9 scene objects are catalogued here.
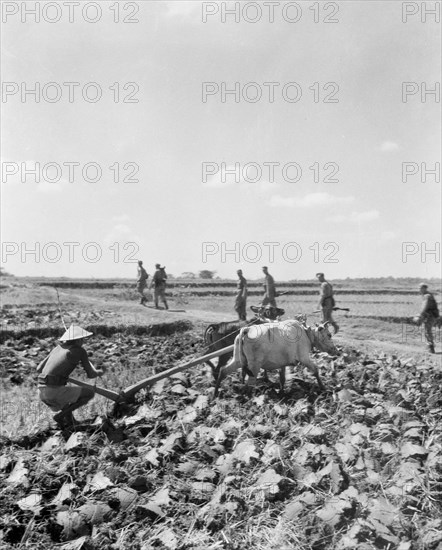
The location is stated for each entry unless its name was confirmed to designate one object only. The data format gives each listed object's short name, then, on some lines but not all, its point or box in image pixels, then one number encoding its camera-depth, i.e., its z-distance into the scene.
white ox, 7.33
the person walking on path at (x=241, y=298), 14.62
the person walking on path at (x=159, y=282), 18.20
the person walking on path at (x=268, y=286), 14.79
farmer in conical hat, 6.29
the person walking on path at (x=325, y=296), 12.96
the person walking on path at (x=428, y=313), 12.23
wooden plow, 6.60
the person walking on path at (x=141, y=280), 20.19
